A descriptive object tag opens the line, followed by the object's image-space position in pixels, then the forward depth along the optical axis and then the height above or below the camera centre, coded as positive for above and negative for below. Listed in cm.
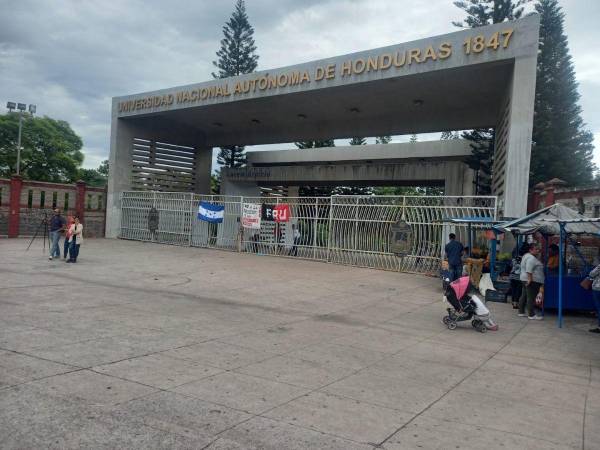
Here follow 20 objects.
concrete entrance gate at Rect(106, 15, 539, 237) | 1391 +465
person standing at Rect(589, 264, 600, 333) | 825 -83
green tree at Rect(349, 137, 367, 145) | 5158 +811
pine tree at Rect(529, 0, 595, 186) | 2986 +824
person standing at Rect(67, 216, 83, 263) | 1484 -112
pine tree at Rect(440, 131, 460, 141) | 5351 +987
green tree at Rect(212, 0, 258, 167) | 3781 +1200
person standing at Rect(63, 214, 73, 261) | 1520 -108
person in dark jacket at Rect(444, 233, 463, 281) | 1333 -83
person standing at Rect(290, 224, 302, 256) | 2019 -89
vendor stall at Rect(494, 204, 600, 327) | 923 -4
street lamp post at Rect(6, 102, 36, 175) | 3631 +682
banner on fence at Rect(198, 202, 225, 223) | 2184 -8
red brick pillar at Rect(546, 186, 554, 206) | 1422 +103
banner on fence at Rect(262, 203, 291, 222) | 1978 +8
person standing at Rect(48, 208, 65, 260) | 1552 -91
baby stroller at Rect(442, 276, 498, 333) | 841 -134
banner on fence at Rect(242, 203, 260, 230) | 2056 -14
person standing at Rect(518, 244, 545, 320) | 964 -93
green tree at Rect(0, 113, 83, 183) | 4791 +494
